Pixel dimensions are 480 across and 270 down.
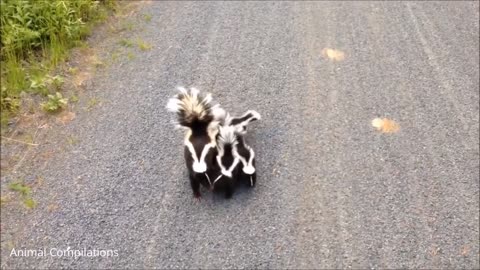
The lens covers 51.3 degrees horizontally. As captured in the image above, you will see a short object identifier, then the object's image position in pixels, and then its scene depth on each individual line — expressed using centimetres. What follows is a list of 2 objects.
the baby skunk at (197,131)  319
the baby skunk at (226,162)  323
